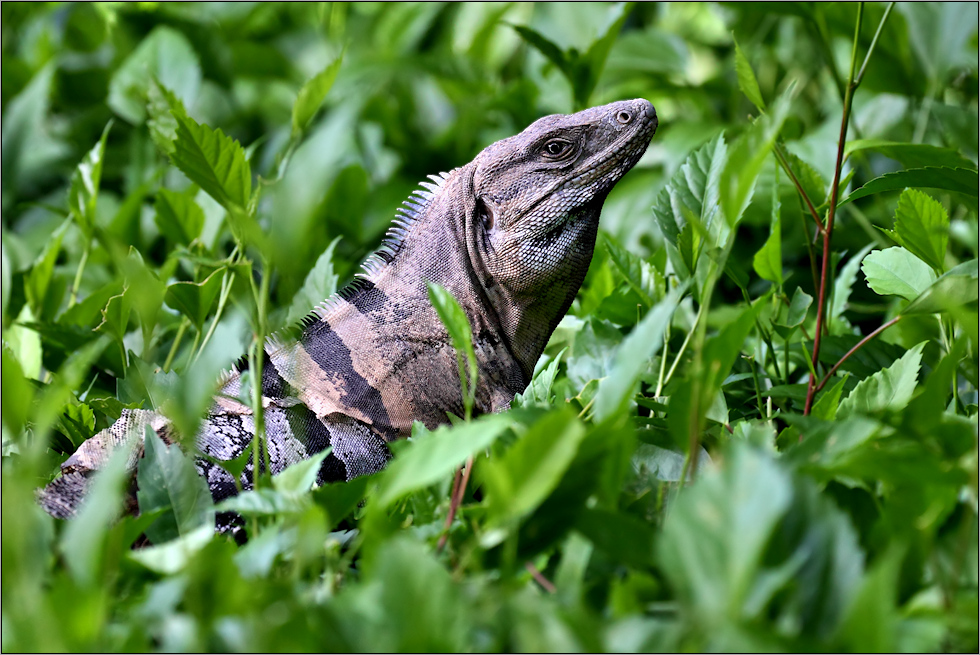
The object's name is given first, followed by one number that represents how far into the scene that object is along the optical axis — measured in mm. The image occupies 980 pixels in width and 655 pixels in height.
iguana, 5578
